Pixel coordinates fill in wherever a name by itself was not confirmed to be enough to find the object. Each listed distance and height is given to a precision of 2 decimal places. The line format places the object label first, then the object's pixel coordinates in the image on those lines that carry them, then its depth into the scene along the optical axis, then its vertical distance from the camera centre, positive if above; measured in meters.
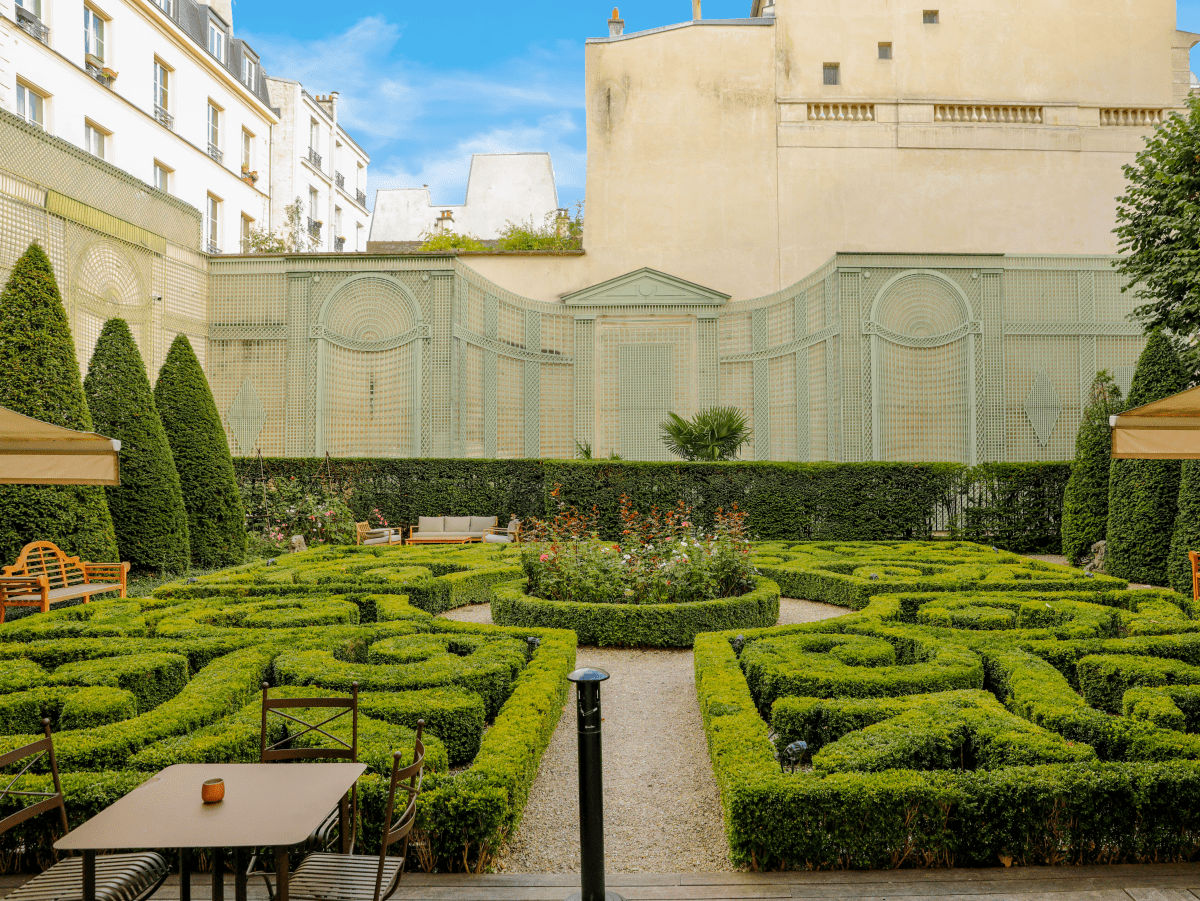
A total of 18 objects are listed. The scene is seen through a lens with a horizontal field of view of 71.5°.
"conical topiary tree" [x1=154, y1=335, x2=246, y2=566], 12.30 +0.33
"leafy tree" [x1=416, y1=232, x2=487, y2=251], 28.55 +8.37
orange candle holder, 2.70 -1.01
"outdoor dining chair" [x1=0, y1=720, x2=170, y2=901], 2.86 -1.40
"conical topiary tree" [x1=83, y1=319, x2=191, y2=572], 11.11 +0.30
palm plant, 15.50 +0.87
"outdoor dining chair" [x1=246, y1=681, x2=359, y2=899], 3.31 -1.24
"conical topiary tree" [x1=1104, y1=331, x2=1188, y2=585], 11.02 -0.26
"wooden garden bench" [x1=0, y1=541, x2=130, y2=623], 8.17 -1.03
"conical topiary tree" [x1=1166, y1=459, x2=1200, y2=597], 10.17 -0.62
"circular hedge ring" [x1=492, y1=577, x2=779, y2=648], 7.68 -1.28
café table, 2.43 -1.05
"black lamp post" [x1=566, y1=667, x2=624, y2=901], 3.28 -1.25
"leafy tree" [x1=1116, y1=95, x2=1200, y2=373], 12.66 +4.11
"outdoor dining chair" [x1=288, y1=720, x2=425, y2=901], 2.80 -1.39
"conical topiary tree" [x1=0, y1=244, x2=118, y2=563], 9.34 +1.02
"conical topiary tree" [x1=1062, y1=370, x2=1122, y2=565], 12.72 -0.11
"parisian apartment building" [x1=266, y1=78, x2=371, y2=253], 32.28 +13.24
